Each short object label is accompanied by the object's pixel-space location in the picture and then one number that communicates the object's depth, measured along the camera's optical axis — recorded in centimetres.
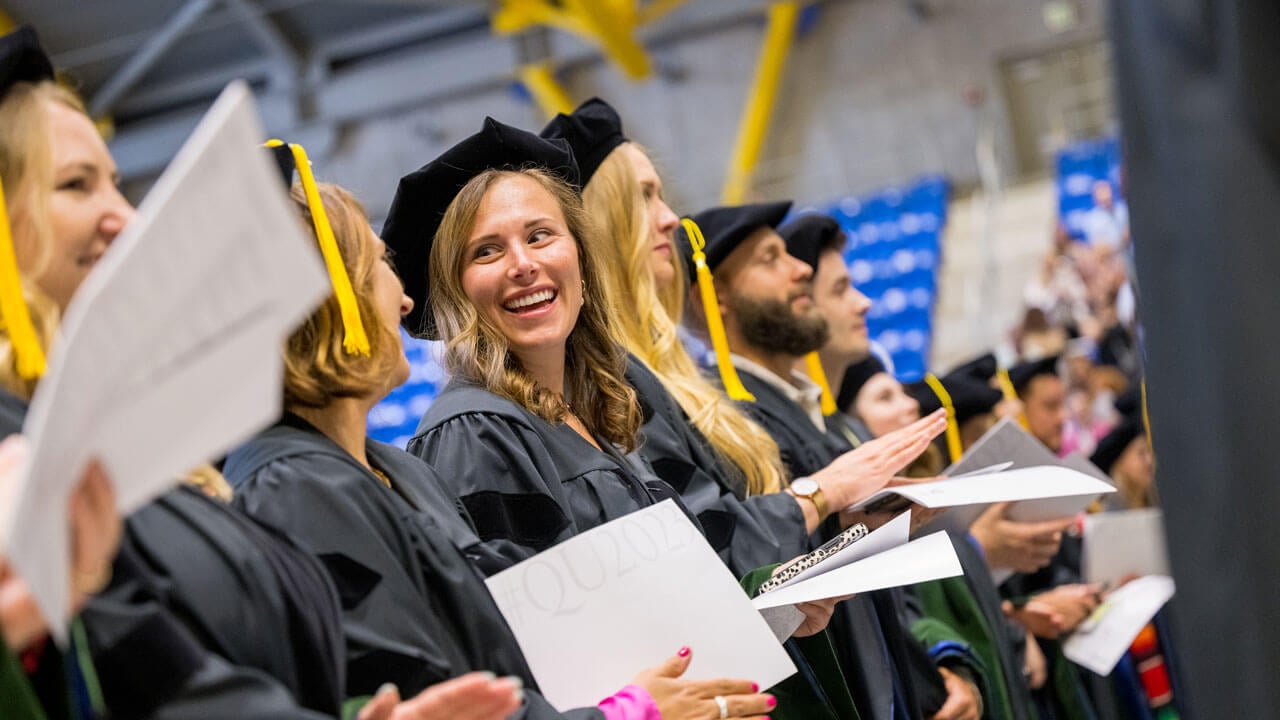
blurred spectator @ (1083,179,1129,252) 1197
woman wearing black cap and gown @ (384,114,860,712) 235
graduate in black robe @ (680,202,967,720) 291
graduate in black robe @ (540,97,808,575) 280
